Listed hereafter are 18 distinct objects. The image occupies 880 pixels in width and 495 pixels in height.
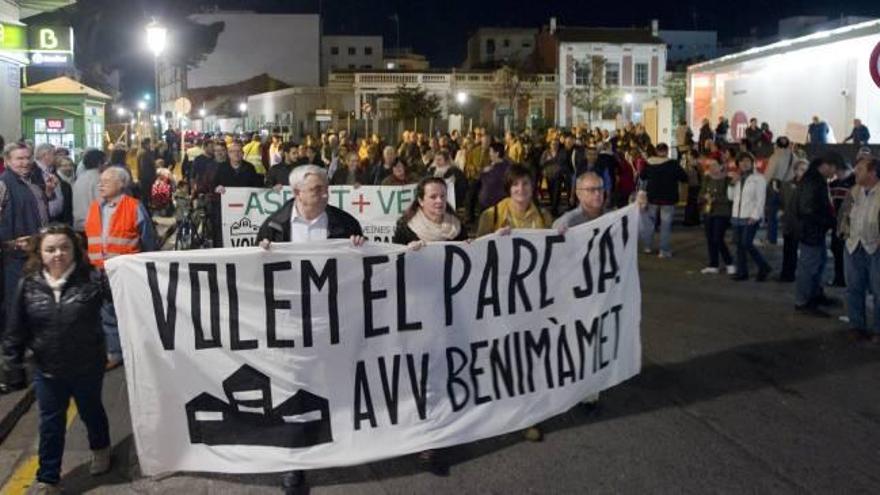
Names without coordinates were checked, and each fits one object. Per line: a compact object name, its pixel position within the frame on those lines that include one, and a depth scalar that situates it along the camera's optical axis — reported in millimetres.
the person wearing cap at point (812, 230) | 10727
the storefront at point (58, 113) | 23672
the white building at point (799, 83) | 23406
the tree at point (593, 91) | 68625
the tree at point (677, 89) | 67375
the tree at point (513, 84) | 67875
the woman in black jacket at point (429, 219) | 6539
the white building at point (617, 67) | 70812
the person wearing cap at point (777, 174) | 16703
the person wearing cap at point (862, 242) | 9367
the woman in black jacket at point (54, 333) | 5566
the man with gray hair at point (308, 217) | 6219
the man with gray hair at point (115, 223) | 8258
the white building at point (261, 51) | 89688
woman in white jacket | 13250
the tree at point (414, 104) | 58656
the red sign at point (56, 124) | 23828
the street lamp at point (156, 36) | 23812
